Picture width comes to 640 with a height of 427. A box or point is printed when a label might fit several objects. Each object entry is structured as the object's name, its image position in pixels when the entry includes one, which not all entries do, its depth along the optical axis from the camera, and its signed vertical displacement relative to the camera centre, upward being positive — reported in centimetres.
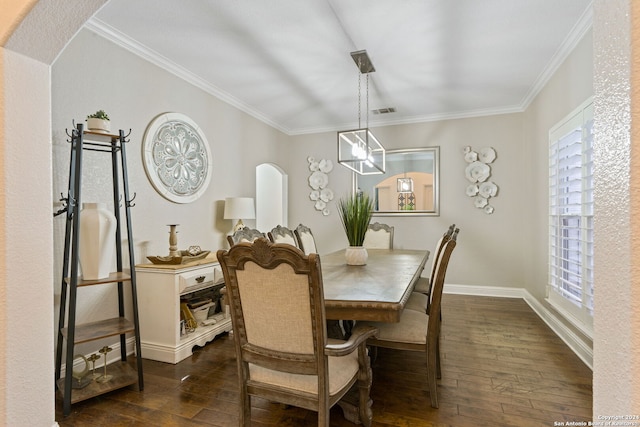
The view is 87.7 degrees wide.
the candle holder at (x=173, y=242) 292 -29
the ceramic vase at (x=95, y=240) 212 -20
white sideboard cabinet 265 -81
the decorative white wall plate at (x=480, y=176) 471 +43
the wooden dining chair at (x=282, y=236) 302 -26
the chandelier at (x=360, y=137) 302 +69
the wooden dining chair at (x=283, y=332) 134 -54
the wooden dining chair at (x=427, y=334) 194 -76
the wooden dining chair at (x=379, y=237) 423 -39
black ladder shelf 199 -60
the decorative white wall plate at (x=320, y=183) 558 +41
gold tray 277 -42
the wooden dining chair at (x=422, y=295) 238 -74
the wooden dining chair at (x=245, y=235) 241 -21
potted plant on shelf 225 +60
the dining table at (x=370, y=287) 164 -48
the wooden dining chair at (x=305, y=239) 340 -34
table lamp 385 -1
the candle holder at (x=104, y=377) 219 -112
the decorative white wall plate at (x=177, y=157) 307 +52
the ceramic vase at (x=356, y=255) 275 -40
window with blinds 253 -11
